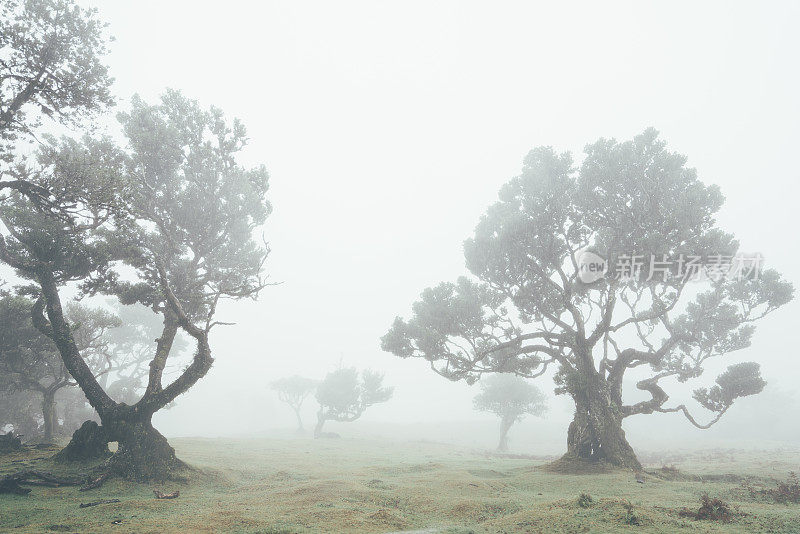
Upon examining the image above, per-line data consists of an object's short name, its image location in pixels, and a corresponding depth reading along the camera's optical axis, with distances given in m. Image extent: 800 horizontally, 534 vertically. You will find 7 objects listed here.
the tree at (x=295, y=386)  77.62
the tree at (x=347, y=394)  63.34
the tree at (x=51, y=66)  14.03
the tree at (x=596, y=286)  19.25
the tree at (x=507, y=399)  54.28
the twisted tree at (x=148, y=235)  14.58
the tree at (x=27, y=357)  22.42
